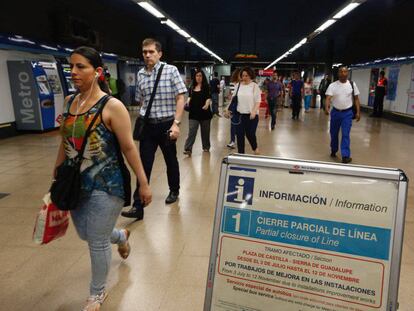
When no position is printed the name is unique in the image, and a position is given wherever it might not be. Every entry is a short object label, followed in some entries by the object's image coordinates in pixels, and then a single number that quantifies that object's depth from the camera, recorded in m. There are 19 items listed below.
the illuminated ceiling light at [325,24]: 9.35
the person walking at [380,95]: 13.90
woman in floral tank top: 1.97
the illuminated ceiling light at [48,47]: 9.48
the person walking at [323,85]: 17.30
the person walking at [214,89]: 12.59
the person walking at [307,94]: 17.45
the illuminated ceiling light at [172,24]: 9.90
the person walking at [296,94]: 13.30
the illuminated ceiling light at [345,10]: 7.60
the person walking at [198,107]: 6.61
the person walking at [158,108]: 3.53
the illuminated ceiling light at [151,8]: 7.64
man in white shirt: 6.06
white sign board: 1.50
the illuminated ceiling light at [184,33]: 11.98
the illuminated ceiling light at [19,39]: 8.24
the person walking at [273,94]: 11.13
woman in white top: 5.44
